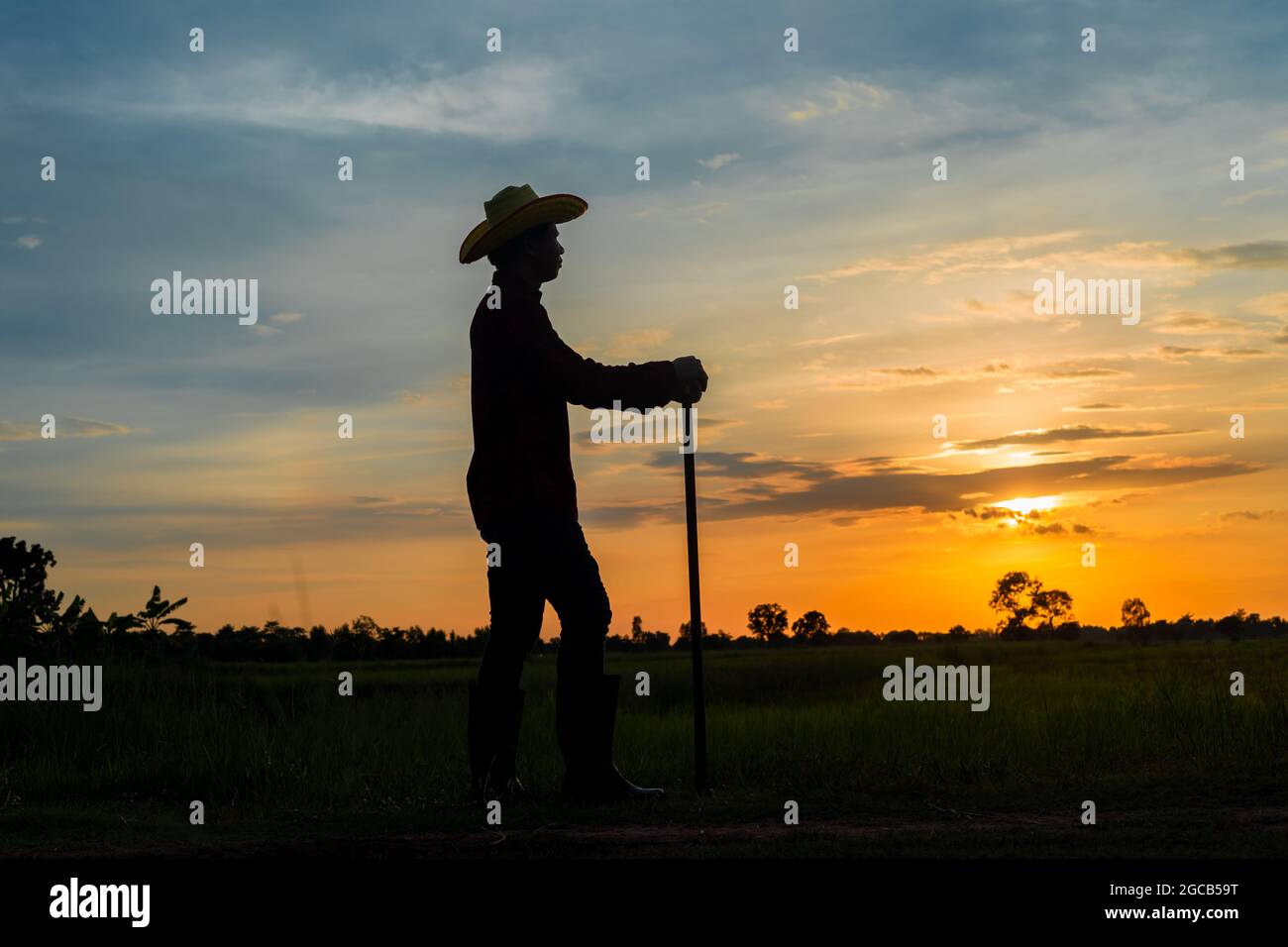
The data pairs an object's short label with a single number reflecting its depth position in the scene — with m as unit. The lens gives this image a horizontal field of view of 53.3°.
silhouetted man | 7.03
